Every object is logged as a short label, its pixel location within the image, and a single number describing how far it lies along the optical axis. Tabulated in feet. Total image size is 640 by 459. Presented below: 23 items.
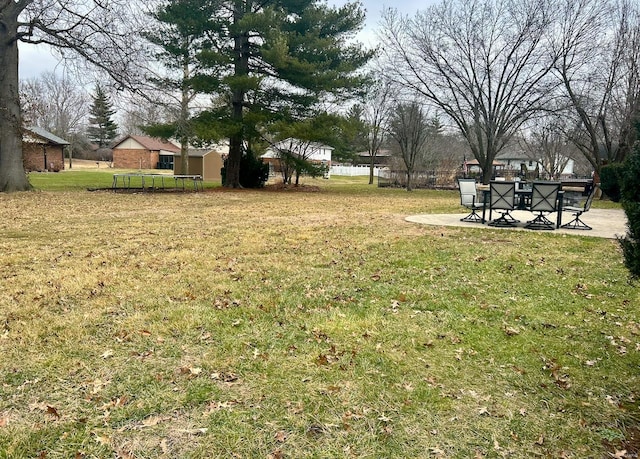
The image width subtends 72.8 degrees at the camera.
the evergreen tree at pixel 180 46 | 60.23
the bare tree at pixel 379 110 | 83.82
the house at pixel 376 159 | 201.38
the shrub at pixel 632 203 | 8.01
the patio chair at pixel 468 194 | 34.66
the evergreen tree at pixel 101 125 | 185.57
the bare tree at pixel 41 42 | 49.39
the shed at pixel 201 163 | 107.86
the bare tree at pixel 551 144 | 73.56
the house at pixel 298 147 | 79.66
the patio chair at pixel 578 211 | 30.66
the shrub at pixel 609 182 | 60.18
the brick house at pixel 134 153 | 154.92
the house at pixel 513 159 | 227.55
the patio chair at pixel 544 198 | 28.53
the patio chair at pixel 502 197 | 29.76
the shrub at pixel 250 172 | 76.79
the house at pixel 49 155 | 113.29
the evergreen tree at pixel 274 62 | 59.00
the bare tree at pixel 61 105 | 161.27
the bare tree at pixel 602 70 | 59.77
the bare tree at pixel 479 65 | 72.82
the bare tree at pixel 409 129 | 82.48
